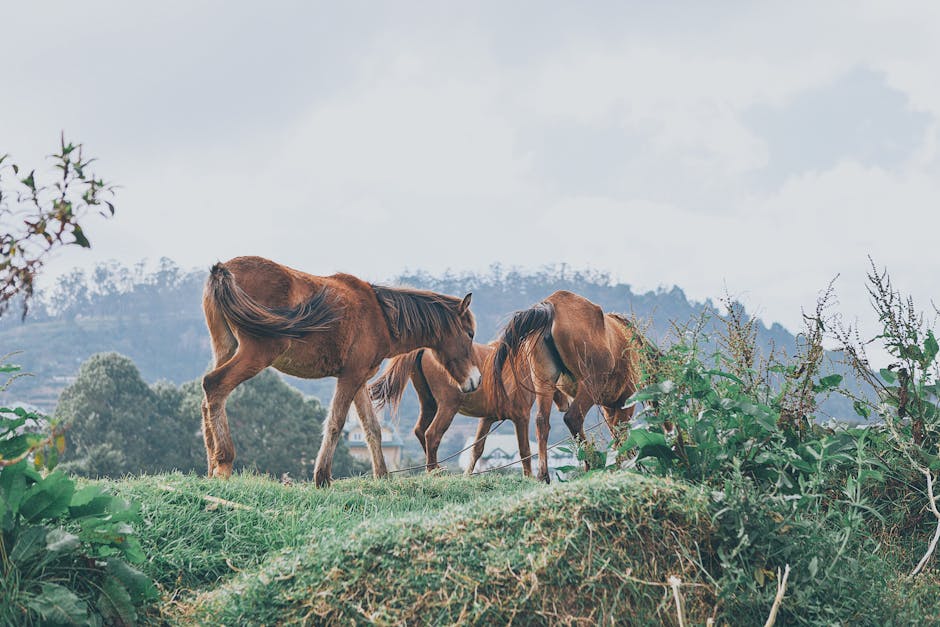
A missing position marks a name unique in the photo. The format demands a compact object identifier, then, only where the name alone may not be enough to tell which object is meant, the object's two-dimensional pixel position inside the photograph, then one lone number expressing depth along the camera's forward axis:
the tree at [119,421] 26.11
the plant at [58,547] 3.62
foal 10.83
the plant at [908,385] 5.32
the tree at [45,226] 3.80
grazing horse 9.14
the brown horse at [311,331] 7.18
